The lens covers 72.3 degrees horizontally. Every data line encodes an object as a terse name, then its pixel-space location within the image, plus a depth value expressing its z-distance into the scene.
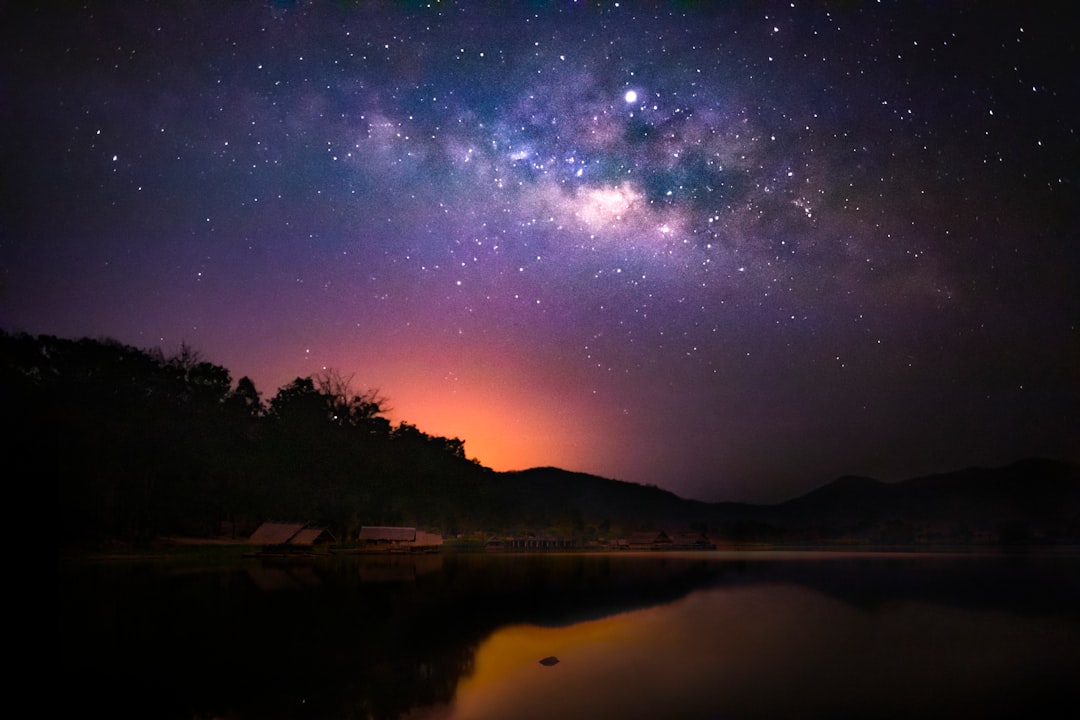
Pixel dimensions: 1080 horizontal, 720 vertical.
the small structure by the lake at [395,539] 74.56
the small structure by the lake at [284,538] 60.72
